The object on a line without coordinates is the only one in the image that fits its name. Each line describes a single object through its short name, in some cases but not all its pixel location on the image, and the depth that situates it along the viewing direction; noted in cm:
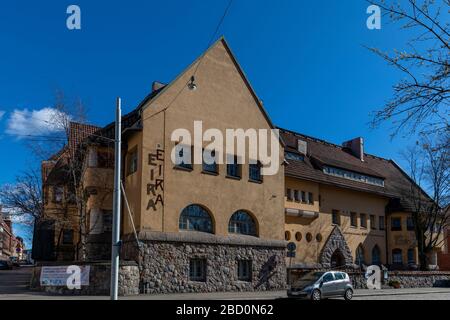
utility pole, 1566
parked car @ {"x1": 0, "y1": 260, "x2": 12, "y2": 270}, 6128
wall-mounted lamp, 2697
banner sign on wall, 2534
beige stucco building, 2792
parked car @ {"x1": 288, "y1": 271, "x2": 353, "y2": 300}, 2428
